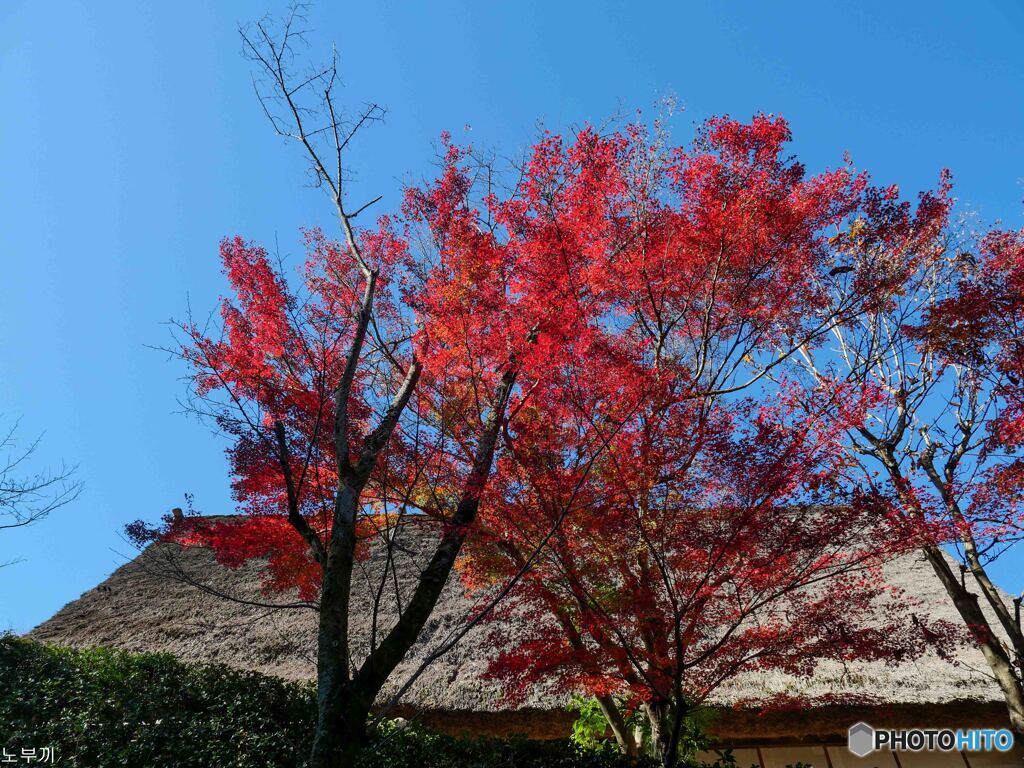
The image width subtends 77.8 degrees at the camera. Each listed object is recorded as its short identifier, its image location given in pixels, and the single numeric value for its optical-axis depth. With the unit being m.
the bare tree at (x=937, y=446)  6.12
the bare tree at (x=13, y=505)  8.18
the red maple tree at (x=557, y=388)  5.32
